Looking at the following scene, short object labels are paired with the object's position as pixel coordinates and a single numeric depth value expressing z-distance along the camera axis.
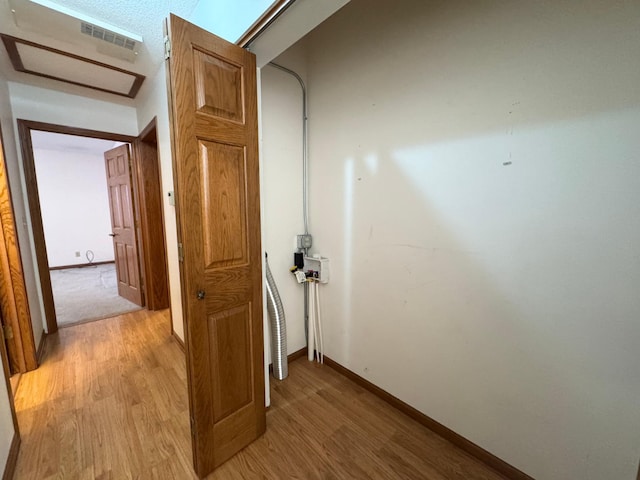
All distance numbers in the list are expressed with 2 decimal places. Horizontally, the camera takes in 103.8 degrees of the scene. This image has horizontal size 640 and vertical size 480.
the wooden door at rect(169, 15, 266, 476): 1.10
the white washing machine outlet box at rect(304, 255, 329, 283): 2.06
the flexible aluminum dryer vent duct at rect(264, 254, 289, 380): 1.91
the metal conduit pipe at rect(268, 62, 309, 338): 2.06
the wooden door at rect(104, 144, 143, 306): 3.15
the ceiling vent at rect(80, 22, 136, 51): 1.66
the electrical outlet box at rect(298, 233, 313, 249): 2.15
